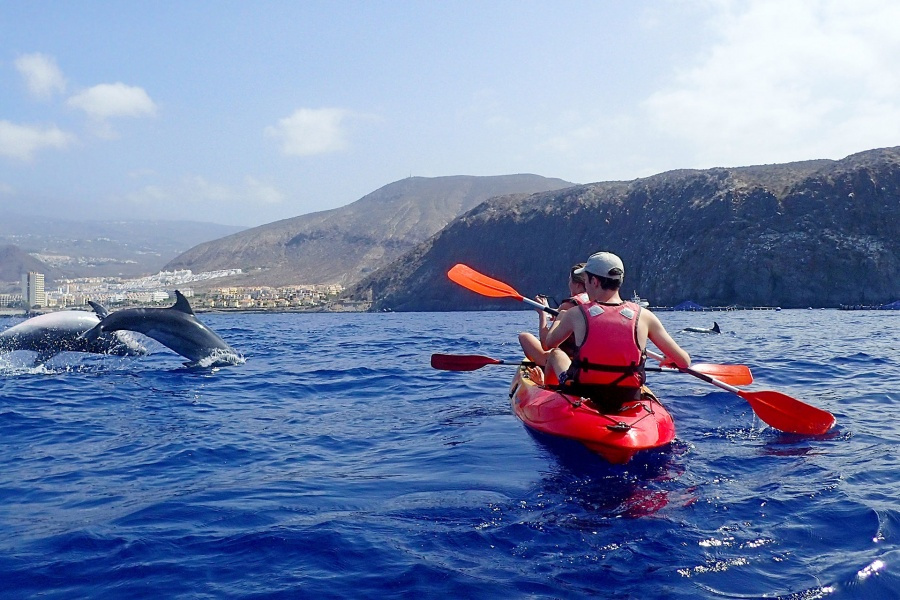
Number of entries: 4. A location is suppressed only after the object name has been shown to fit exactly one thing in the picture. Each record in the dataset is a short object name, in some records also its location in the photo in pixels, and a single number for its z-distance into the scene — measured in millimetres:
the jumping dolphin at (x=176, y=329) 15422
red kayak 7629
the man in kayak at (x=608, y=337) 8062
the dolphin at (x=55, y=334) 15492
